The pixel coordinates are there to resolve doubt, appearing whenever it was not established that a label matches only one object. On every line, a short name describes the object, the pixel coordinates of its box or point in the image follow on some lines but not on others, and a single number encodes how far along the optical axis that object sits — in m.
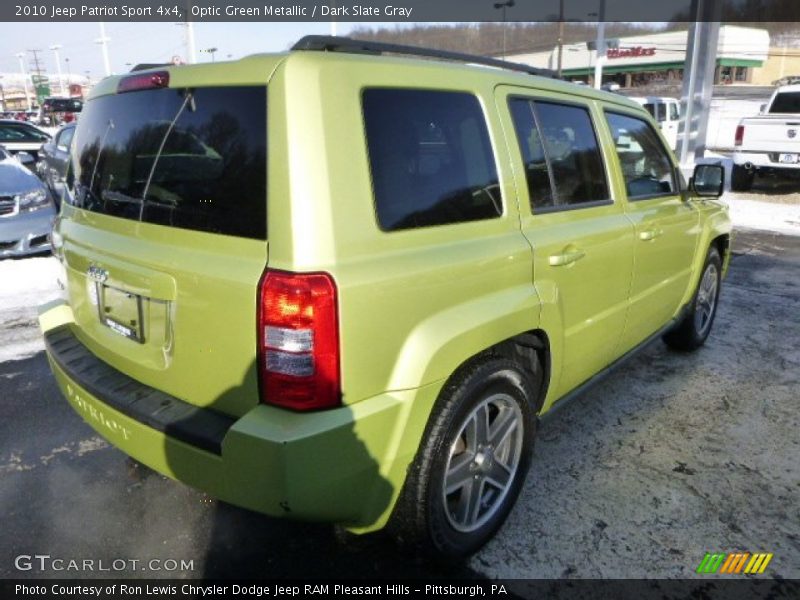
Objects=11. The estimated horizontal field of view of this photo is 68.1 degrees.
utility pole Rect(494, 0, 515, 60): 42.35
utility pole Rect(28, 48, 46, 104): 72.18
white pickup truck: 11.48
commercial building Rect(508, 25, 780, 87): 58.12
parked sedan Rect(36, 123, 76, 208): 10.28
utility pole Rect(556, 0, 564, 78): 39.54
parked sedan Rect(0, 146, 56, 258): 6.79
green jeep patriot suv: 1.77
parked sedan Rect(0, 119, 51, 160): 14.48
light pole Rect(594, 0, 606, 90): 25.23
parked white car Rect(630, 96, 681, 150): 18.47
